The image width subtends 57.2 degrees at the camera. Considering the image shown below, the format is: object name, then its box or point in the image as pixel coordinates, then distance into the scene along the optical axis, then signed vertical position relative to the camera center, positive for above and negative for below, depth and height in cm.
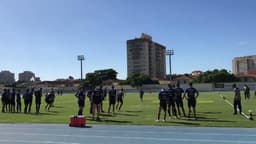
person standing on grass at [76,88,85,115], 1216 -71
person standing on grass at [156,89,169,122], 1053 -63
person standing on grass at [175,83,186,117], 1176 -63
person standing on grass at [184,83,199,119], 1123 -53
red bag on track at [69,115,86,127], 993 -157
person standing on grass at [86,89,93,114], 1230 -49
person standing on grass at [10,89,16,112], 1662 -91
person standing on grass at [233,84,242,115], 1251 -82
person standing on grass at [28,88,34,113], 1572 -90
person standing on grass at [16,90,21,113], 1671 -113
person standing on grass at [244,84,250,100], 2460 -94
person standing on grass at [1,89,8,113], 1662 -102
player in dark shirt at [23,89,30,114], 1567 -86
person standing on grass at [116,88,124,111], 1563 -85
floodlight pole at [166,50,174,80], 5770 +768
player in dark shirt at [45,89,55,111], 1764 -109
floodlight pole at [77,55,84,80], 6050 +682
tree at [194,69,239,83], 7050 +201
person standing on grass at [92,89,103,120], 1188 -74
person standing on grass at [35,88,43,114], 1559 -89
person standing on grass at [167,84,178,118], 1085 -81
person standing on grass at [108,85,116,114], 1405 -76
